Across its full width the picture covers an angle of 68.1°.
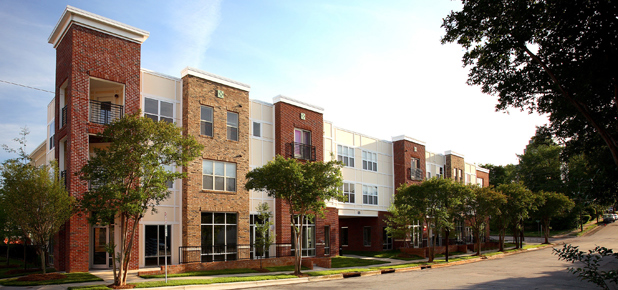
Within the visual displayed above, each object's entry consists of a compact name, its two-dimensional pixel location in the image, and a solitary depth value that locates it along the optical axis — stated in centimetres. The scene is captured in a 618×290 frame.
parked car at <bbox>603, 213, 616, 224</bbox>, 8169
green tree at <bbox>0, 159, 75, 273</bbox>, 1980
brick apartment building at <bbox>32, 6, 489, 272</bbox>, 2189
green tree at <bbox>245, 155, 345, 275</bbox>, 2244
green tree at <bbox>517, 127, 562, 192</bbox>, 7706
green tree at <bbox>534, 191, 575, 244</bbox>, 5369
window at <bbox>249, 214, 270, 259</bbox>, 2802
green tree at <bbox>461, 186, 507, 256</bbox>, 3903
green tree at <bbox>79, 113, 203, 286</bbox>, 1708
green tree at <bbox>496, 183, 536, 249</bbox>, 4444
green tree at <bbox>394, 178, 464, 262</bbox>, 3153
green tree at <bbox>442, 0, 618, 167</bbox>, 1066
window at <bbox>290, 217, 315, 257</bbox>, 3194
